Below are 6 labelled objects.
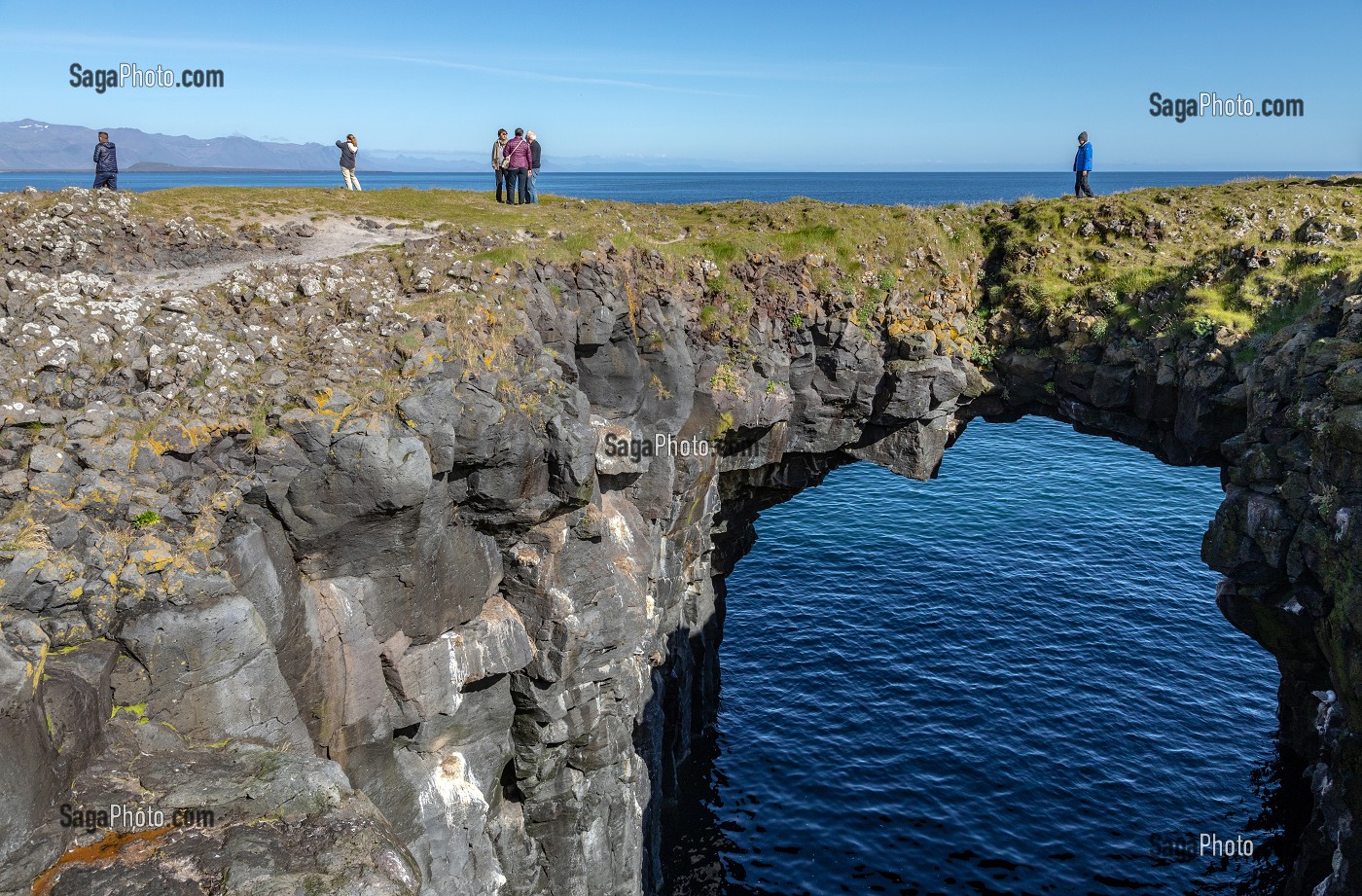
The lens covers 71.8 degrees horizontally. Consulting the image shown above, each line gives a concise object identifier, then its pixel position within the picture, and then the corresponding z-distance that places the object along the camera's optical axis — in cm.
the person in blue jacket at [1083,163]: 4441
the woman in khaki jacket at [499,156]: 3834
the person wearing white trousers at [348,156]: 3928
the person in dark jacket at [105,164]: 3222
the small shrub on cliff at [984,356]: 4109
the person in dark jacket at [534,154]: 3769
